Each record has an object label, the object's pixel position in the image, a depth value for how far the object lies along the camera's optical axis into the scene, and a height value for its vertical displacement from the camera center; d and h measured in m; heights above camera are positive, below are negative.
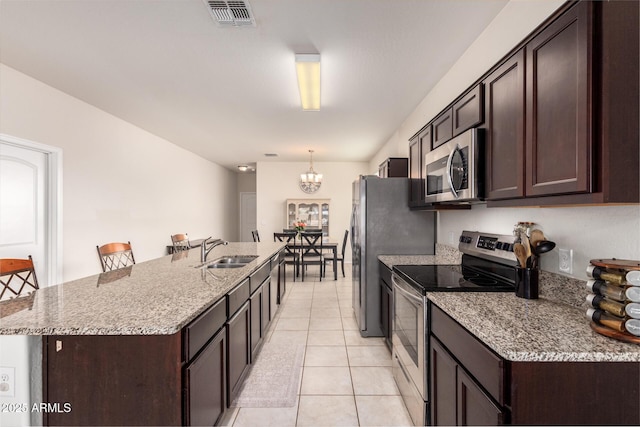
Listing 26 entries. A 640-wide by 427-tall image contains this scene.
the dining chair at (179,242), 5.22 -0.57
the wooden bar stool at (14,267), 2.13 -0.42
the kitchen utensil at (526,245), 1.47 -0.16
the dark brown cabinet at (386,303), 2.69 -0.87
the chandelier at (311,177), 6.46 +0.78
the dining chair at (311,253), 5.66 -0.81
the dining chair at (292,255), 5.75 -0.87
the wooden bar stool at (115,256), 3.36 -0.60
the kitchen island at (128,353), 1.18 -0.59
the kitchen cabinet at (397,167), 4.06 +0.63
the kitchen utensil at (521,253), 1.48 -0.21
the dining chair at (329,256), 5.77 -0.90
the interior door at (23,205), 2.72 +0.07
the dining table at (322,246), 5.70 -0.67
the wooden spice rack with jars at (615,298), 0.94 -0.29
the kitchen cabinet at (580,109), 0.96 +0.37
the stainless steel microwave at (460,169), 1.66 +0.27
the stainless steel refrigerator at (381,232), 3.10 -0.21
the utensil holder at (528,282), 1.48 -0.35
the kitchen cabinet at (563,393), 0.93 -0.58
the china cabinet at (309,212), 7.47 +0.00
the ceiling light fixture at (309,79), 2.40 +1.22
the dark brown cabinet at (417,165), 2.56 +0.46
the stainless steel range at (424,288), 1.65 -0.44
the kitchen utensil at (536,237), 1.47 -0.12
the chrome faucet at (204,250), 2.49 -0.33
